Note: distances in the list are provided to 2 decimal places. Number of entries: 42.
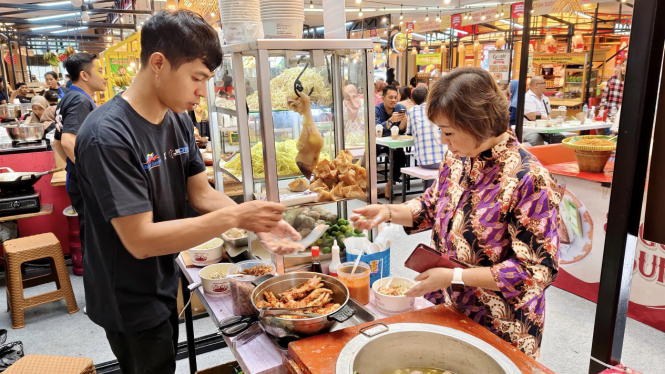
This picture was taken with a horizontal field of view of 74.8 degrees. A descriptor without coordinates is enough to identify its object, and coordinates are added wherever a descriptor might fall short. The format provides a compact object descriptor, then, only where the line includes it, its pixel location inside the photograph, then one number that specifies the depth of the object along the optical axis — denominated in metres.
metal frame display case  1.95
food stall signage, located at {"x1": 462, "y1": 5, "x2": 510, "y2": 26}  12.02
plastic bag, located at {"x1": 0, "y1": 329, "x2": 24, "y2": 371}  2.63
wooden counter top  1.21
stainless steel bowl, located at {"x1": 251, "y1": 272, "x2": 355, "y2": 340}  1.38
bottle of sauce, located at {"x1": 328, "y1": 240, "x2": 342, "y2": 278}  1.97
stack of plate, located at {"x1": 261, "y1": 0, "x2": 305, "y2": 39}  1.99
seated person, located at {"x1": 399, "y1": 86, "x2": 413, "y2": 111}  8.21
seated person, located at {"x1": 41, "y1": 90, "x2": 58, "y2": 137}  6.30
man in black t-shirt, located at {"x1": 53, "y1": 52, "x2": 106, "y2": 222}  3.54
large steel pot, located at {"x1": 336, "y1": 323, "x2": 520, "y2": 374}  1.29
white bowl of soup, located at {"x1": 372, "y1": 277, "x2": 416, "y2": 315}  1.68
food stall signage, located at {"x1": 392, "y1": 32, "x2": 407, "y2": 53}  14.05
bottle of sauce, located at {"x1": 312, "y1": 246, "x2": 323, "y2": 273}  2.03
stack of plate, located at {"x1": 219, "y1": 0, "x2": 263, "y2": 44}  2.05
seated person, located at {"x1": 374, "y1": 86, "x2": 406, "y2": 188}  7.40
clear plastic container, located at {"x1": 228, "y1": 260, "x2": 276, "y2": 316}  1.68
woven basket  3.77
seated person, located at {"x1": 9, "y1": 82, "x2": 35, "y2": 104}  11.52
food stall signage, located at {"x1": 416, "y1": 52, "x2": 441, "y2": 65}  17.41
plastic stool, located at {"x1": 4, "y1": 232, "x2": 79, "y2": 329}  3.55
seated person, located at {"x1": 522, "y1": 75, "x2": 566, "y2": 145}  8.45
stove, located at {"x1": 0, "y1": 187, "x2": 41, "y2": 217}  4.00
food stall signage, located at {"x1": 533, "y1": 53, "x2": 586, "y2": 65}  13.77
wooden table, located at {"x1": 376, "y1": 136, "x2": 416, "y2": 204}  6.51
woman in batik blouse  1.42
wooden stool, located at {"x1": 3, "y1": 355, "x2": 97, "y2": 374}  2.05
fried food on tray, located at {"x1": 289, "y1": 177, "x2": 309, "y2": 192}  2.16
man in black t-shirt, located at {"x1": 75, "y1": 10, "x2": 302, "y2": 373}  1.39
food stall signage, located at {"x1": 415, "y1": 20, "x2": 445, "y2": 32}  13.97
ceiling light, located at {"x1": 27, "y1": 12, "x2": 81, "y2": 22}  12.59
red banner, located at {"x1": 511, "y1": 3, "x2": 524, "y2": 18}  10.77
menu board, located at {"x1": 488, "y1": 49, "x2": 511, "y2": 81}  8.97
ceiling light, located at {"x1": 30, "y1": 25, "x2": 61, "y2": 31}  16.52
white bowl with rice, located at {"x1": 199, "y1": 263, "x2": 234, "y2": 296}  1.97
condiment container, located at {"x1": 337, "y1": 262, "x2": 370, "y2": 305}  1.78
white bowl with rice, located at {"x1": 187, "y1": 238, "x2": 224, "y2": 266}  2.31
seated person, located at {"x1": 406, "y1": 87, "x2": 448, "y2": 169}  6.05
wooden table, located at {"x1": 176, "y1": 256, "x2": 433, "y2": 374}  1.43
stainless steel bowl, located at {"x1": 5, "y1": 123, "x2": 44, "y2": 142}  4.90
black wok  4.05
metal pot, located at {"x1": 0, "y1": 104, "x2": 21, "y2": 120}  7.29
